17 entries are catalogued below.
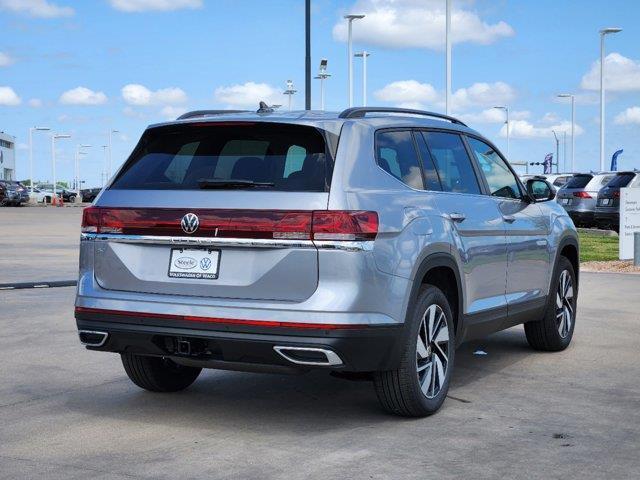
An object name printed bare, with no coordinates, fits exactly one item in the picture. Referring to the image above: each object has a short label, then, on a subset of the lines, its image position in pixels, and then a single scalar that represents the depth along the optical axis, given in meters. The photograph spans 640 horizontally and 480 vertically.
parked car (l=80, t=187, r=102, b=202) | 85.75
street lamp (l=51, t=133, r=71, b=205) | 123.54
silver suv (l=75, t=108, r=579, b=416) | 5.61
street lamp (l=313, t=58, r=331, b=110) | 58.34
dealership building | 153.88
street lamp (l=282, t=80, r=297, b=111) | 56.96
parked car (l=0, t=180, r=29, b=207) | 68.00
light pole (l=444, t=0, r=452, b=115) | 34.44
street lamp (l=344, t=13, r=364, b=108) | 46.03
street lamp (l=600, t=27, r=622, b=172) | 51.44
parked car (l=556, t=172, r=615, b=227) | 30.39
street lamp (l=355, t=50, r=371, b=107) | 57.95
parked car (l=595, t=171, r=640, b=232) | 28.45
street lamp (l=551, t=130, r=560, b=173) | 115.78
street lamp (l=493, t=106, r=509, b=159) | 79.98
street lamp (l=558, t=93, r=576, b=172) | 74.62
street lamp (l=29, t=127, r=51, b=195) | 114.62
